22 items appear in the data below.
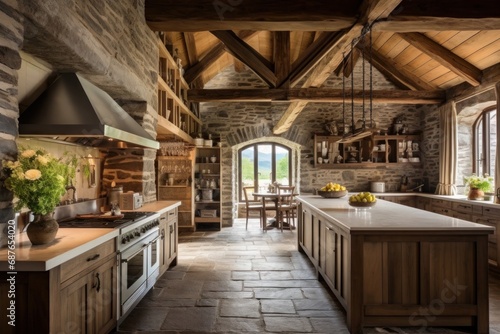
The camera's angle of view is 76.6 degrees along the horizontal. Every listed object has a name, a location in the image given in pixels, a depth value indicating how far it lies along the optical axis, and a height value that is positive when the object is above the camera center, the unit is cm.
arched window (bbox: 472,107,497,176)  586 +48
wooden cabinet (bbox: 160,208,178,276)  383 -93
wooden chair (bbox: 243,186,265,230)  713 -92
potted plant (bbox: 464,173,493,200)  510 -31
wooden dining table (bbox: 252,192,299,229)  689 -71
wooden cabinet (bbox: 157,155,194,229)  708 -36
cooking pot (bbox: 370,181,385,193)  768 -47
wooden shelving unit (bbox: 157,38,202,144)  483 +119
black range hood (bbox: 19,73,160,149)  233 +43
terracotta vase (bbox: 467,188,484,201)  511 -43
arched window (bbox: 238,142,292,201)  866 +8
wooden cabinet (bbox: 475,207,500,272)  435 -98
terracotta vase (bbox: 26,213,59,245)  192 -38
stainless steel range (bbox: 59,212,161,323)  263 -77
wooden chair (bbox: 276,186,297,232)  698 -83
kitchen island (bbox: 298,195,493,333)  259 -89
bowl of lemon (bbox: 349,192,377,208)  353 -37
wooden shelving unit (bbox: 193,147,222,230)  731 -50
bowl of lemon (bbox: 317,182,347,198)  495 -37
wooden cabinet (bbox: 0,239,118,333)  169 -77
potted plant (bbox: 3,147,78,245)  181 -10
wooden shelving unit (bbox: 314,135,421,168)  777 +40
